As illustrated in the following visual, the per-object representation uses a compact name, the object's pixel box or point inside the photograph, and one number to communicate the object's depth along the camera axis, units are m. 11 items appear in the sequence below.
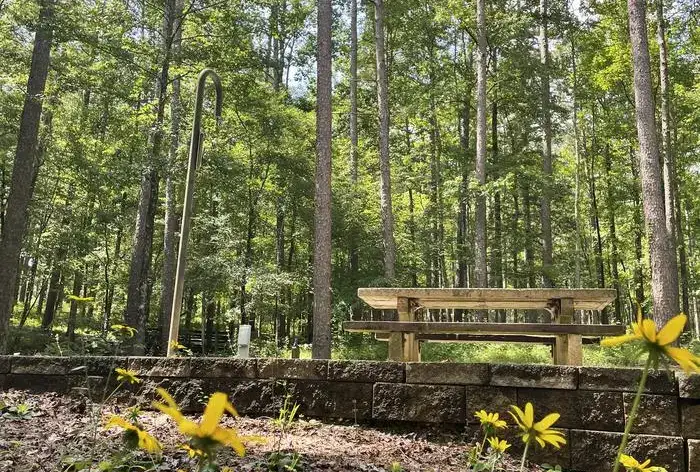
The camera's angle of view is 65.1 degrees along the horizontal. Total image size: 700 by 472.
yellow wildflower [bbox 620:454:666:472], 1.49
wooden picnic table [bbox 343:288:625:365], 4.20
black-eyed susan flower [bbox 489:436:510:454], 1.72
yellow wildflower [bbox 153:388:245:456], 0.60
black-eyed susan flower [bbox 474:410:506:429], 1.71
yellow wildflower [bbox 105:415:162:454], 0.89
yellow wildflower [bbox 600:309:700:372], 0.69
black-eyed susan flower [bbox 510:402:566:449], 1.08
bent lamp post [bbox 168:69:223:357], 4.25
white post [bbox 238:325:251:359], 5.36
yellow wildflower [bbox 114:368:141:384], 1.87
